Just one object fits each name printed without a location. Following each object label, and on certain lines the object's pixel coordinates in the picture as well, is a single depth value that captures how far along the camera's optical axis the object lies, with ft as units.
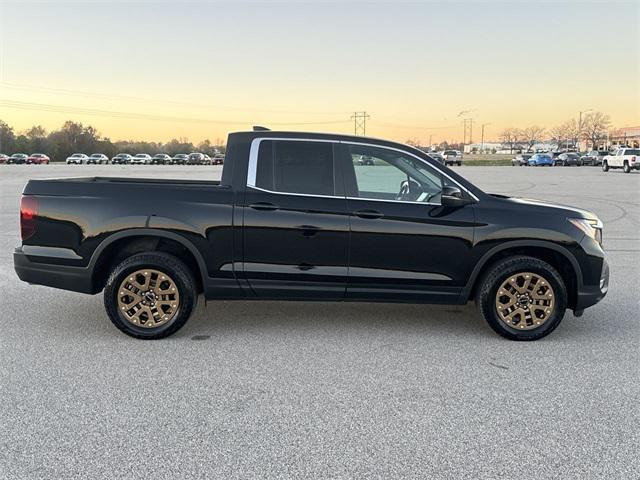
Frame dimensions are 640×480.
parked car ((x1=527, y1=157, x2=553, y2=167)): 203.21
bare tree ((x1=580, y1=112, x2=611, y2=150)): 391.86
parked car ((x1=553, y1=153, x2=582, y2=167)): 201.67
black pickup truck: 15.65
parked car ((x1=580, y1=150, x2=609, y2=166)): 202.39
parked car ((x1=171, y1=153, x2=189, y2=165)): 267.18
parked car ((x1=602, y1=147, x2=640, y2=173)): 134.66
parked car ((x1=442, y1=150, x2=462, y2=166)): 216.74
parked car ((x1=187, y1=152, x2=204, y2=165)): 261.44
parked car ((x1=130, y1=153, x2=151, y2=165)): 257.96
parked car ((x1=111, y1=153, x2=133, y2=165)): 255.91
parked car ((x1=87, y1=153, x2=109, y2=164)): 256.89
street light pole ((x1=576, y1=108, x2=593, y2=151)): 407.64
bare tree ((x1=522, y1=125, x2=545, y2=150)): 502.79
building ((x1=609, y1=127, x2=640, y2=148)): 355.56
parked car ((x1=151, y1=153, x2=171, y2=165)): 259.97
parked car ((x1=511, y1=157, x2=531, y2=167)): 212.52
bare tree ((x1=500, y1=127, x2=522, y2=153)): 527.40
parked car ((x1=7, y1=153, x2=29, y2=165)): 243.19
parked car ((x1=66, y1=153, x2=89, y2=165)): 253.03
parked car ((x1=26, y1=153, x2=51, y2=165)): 244.63
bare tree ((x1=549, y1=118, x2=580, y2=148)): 423.64
